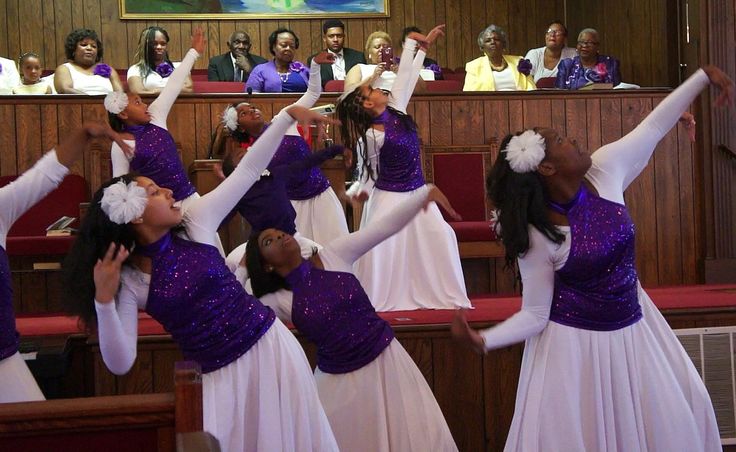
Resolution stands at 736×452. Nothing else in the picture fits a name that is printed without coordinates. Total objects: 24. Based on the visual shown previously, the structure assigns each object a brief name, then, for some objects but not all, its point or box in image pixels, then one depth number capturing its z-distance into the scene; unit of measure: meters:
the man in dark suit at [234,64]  8.88
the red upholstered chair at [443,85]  8.20
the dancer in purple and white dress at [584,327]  3.14
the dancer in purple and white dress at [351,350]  3.64
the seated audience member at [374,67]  7.80
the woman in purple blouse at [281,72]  8.02
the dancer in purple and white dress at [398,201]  5.91
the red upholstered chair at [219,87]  8.27
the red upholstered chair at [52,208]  7.18
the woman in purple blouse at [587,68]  8.41
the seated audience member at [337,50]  9.01
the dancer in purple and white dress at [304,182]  5.77
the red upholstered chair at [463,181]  7.70
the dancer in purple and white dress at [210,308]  3.06
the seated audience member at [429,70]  8.61
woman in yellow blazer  8.68
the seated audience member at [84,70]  7.81
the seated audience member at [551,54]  9.56
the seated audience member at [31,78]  8.43
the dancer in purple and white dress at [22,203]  3.24
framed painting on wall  10.86
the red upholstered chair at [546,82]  9.22
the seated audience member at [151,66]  7.89
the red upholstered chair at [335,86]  7.97
